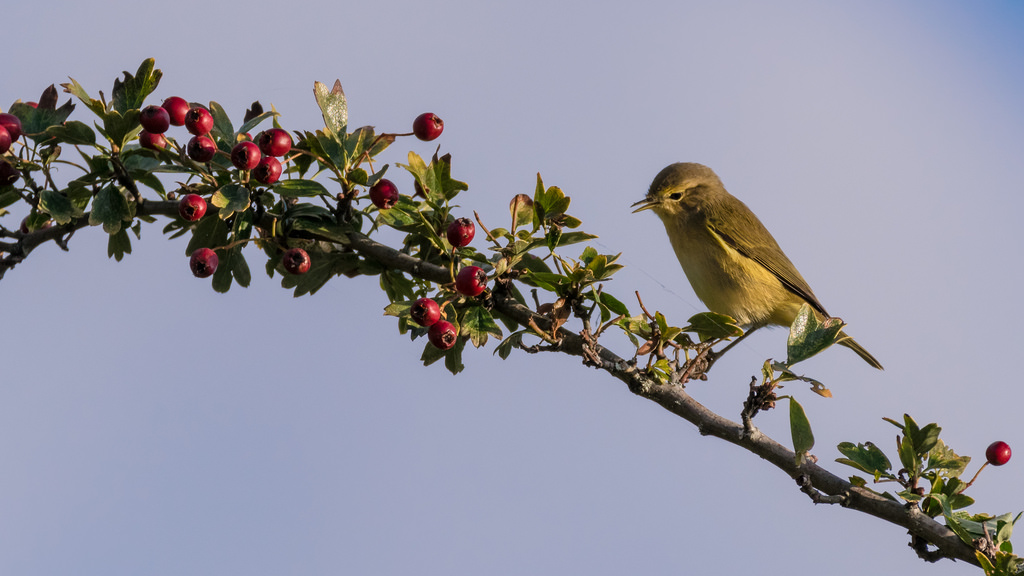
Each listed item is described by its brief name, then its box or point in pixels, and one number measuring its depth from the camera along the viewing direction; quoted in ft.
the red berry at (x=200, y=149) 18.61
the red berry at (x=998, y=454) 21.90
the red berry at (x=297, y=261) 18.80
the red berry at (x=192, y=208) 18.31
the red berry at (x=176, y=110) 19.54
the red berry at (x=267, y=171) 18.71
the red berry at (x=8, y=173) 19.19
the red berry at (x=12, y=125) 18.58
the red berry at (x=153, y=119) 18.49
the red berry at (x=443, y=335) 18.75
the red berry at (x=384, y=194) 19.86
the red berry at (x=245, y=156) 17.92
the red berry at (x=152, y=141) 19.34
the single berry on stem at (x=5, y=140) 18.31
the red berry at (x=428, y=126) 20.92
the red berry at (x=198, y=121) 18.61
